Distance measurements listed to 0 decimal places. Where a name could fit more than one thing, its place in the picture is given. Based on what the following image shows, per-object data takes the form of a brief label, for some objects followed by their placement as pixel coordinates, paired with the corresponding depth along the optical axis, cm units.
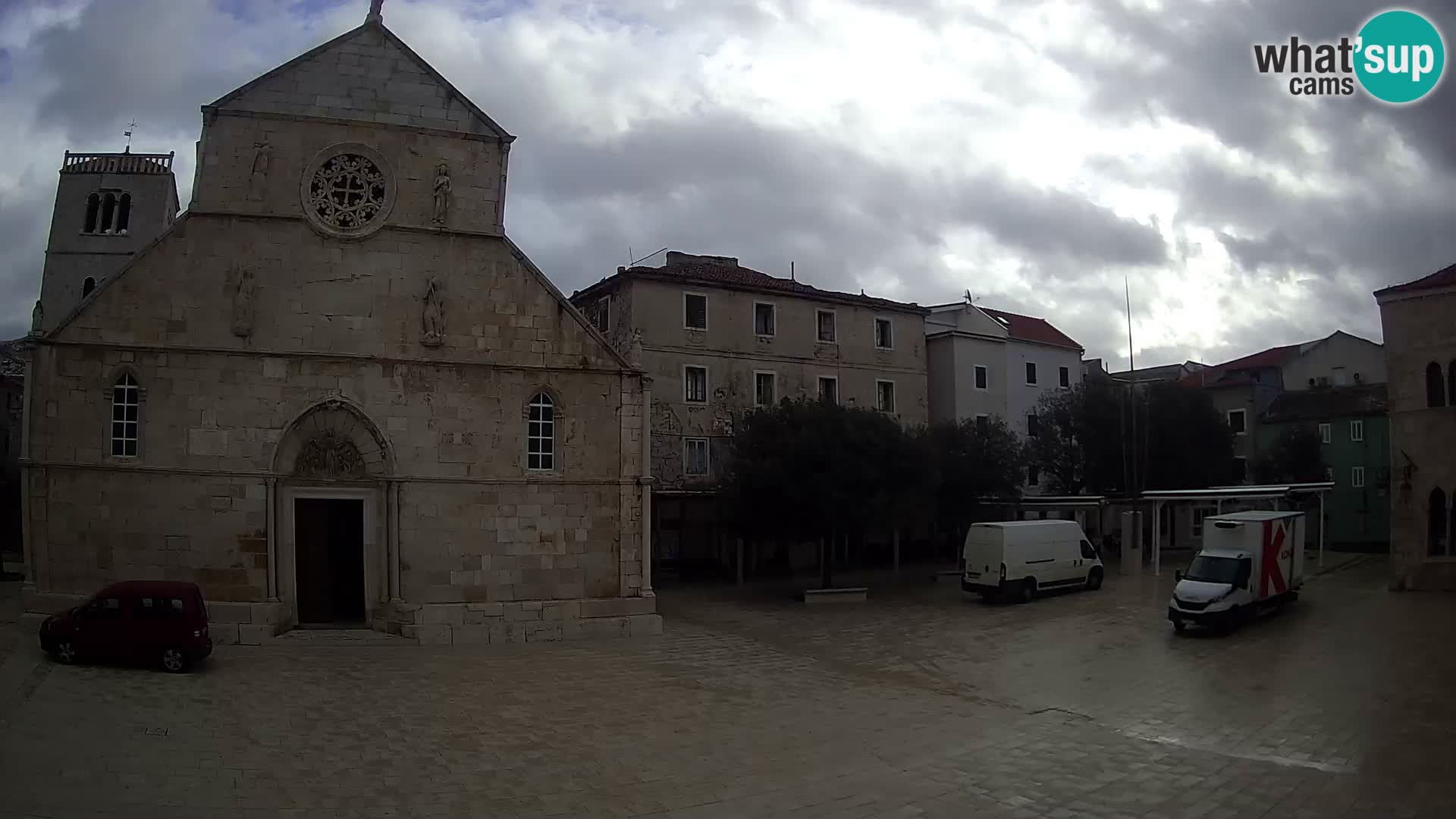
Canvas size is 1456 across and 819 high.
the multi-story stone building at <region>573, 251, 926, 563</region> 3491
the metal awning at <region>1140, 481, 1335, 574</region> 3134
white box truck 2200
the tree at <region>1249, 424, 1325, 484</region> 4556
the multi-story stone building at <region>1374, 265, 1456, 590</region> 2619
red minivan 1658
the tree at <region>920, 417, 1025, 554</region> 3628
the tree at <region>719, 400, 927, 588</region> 2933
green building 4509
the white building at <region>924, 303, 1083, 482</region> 4306
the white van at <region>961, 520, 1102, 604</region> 2838
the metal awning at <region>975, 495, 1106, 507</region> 3716
